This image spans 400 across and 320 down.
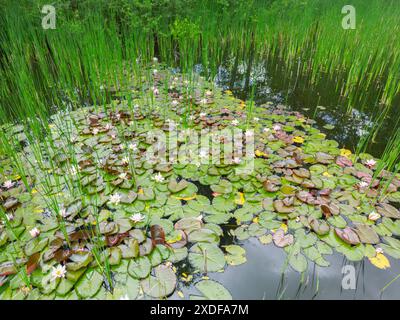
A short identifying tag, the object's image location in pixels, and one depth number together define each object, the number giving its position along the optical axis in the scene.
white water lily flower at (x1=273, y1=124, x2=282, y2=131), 2.81
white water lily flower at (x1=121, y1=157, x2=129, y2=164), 2.30
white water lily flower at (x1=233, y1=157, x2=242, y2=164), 2.31
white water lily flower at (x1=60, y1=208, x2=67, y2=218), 1.81
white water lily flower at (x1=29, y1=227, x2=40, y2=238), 1.68
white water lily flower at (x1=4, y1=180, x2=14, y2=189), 2.10
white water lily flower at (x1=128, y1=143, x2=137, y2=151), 2.50
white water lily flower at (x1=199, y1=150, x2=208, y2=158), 2.42
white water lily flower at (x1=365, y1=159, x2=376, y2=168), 2.32
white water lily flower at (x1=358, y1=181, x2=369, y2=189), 2.08
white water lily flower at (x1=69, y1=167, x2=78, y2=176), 2.21
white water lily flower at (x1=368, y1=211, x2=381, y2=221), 1.81
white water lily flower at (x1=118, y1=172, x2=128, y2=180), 2.14
